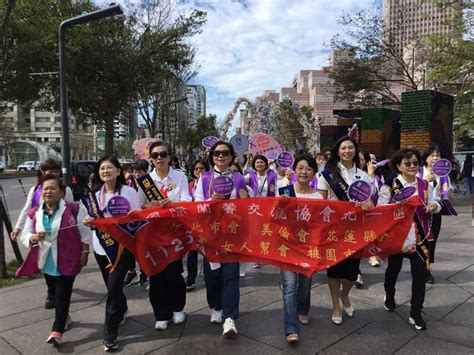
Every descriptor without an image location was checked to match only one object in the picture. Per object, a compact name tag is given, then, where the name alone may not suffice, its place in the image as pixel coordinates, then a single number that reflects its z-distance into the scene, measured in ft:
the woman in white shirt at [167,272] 13.67
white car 182.29
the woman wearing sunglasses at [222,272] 12.95
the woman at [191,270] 17.85
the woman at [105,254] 12.22
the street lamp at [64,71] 28.48
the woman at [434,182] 18.06
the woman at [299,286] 12.26
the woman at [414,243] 13.09
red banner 12.91
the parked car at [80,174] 52.24
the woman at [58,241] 12.62
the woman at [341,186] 13.39
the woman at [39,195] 15.71
